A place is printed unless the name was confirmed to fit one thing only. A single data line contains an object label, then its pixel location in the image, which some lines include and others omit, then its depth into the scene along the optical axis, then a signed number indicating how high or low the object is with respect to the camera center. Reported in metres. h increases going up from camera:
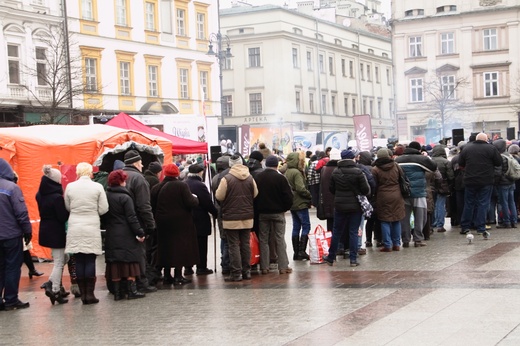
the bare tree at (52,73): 36.22 +3.60
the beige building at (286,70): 69.88 +6.27
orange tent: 16.48 +0.07
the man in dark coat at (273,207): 12.99 -0.94
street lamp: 36.75 +4.11
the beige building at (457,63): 66.25 +5.75
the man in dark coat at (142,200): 11.59 -0.66
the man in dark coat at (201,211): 13.32 -0.98
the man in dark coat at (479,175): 16.12 -0.74
